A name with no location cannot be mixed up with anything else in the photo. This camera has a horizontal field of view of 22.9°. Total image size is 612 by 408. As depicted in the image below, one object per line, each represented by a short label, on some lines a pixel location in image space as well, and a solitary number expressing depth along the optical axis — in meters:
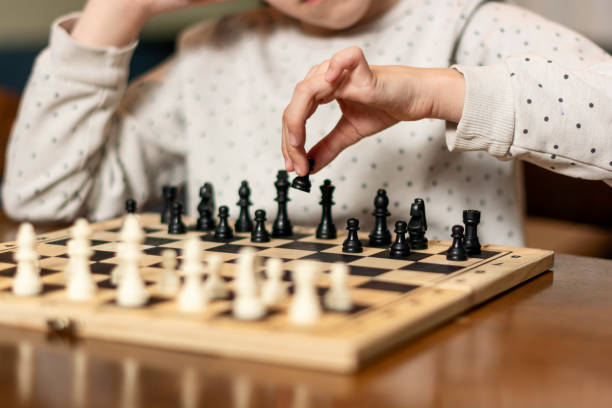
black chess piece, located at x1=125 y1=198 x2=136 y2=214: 1.58
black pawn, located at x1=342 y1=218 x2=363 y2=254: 1.44
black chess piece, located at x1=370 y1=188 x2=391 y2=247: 1.47
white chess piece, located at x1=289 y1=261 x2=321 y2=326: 1.21
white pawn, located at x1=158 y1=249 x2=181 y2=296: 1.28
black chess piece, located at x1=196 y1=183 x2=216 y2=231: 1.57
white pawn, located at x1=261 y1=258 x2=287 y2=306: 1.24
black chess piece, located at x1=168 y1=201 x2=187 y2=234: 1.55
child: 1.70
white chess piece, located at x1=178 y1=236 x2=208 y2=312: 1.23
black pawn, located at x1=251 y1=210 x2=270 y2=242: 1.49
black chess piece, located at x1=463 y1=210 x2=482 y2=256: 1.43
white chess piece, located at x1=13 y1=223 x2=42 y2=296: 1.28
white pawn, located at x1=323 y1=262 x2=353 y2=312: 1.23
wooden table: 1.13
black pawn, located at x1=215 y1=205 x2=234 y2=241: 1.51
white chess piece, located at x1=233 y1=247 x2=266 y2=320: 1.21
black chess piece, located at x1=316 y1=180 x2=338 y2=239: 1.52
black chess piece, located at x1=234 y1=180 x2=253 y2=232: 1.55
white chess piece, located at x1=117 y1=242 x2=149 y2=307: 1.25
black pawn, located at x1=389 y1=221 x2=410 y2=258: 1.41
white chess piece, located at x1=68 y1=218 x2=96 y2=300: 1.27
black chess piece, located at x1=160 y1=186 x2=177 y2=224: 1.62
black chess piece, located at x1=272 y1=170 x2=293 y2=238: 1.53
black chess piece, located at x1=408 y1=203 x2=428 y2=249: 1.45
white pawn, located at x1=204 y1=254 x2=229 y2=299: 1.26
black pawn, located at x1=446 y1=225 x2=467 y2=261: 1.40
